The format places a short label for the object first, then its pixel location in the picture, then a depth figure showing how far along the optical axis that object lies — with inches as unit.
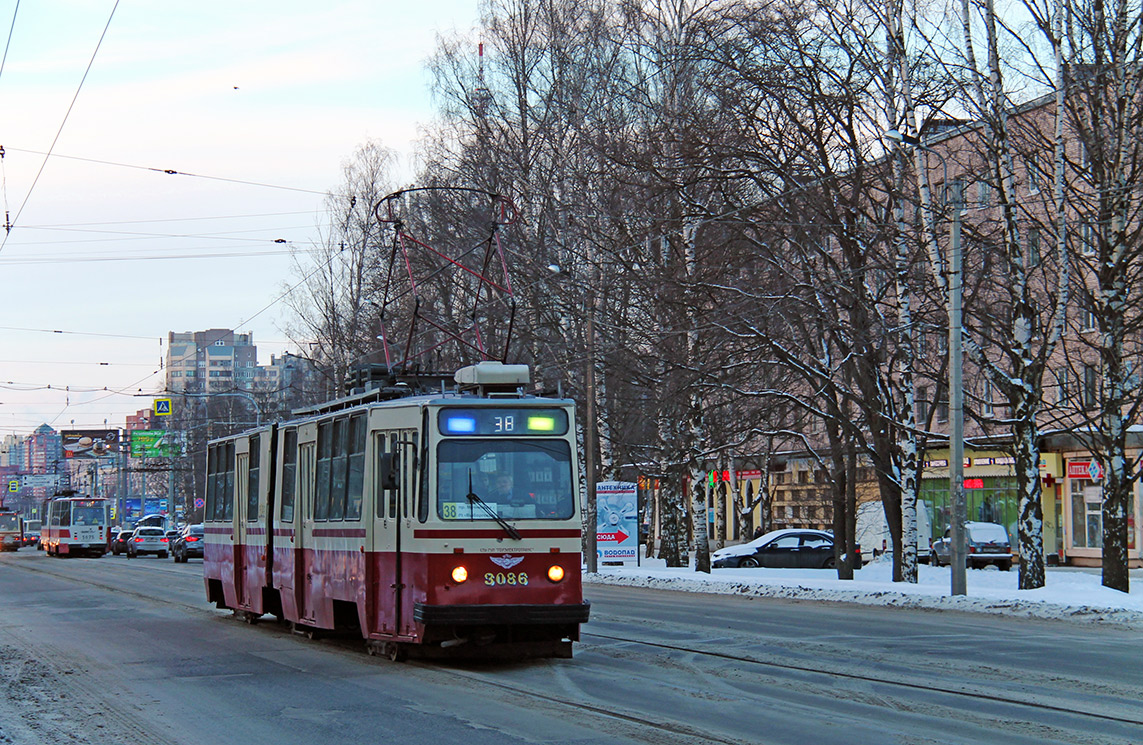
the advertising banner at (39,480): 5605.3
